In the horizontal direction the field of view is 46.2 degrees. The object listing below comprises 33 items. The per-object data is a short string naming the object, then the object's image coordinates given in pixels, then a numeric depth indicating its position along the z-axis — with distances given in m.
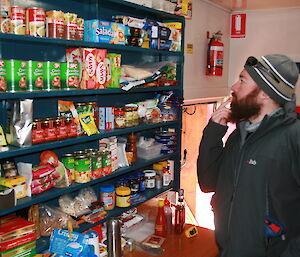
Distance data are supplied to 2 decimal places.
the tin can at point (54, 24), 1.92
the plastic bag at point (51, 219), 2.14
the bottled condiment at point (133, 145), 2.75
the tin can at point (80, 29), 2.08
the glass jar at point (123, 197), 2.58
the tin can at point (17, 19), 1.78
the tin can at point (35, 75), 1.85
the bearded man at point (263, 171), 1.94
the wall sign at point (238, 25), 4.38
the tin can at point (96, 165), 2.30
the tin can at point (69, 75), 2.03
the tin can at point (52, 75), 1.94
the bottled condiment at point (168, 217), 2.76
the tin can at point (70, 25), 2.00
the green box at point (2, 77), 1.70
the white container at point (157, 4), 2.70
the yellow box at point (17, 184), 1.84
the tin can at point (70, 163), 2.22
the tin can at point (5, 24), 1.72
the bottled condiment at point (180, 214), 2.71
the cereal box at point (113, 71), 2.31
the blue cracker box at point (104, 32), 2.18
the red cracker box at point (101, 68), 2.19
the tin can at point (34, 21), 1.84
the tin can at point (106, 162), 2.37
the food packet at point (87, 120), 2.20
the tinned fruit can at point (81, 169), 2.21
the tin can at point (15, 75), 1.75
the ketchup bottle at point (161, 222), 2.71
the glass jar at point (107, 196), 2.51
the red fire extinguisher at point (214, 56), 3.94
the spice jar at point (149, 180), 2.93
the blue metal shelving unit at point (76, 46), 1.89
